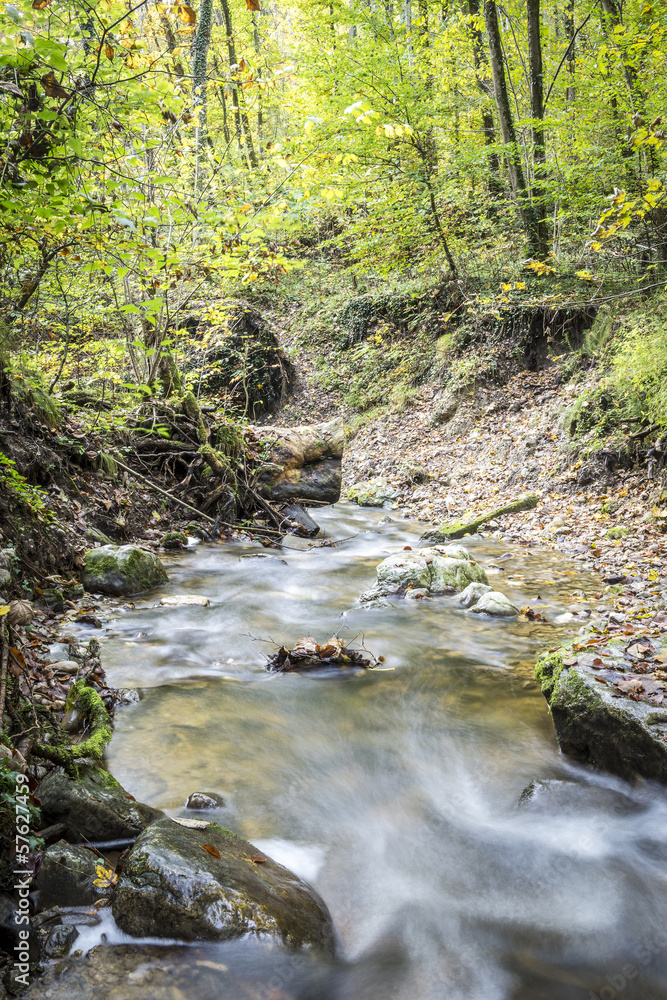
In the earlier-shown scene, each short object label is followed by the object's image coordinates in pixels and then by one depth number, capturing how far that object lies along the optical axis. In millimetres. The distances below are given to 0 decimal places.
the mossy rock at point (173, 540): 7863
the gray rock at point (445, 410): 12812
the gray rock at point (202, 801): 3070
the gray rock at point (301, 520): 9367
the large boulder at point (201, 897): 2156
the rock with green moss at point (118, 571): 5867
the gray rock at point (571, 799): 3184
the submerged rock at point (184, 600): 5969
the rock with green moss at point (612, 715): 3227
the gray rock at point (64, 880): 2176
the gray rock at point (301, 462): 9945
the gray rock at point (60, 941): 2014
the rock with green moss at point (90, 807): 2457
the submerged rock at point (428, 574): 6586
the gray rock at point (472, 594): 6105
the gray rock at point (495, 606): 5723
